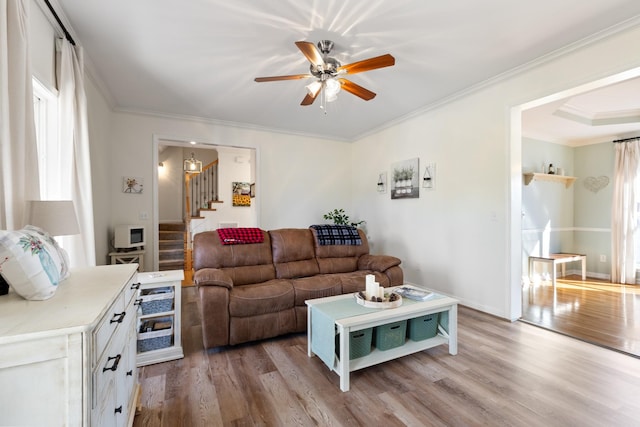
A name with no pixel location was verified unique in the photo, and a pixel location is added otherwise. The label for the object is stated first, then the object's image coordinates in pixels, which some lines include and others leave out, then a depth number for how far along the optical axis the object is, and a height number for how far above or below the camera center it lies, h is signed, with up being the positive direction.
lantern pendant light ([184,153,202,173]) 7.11 +1.12
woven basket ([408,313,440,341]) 2.41 -0.98
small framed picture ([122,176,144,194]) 4.09 +0.39
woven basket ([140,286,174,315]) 2.35 -0.72
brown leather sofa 2.55 -0.72
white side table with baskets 2.33 -0.86
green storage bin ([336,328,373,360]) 2.15 -0.99
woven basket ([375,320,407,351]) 2.26 -0.98
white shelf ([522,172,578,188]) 4.75 +0.56
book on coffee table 2.47 -0.73
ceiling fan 2.22 +1.18
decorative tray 2.25 -0.72
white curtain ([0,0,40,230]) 1.41 +0.49
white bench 4.38 -0.78
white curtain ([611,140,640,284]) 4.64 -0.03
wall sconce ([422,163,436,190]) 4.02 +0.47
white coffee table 1.97 -0.86
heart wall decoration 5.09 +0.49
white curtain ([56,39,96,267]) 2.32 +0.55
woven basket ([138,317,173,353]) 2.34 -1.03
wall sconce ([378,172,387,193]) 4.94 +0.50
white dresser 0.78 -0.43
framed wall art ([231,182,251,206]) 7.02 +0.45
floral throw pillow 1.00 -0.19
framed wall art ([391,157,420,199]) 4.30 +0.49
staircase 5.91 -0.76
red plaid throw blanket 3.24 -0.28
